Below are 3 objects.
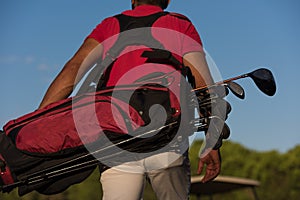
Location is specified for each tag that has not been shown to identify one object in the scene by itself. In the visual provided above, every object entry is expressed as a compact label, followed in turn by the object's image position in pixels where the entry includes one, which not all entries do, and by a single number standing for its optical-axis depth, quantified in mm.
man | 3092
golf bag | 2969
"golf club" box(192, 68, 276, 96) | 3170
